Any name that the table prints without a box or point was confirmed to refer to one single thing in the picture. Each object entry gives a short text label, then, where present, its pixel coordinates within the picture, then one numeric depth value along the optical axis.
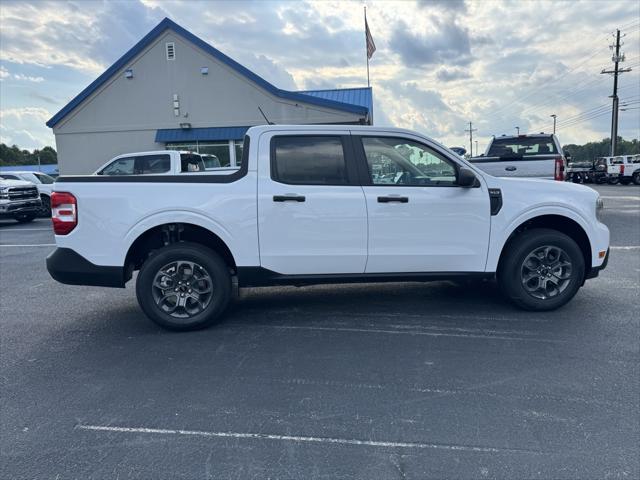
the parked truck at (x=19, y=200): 15.20
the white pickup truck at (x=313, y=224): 4.46
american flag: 26.58
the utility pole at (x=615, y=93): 43.06
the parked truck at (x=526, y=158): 10.09
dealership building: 22.78
